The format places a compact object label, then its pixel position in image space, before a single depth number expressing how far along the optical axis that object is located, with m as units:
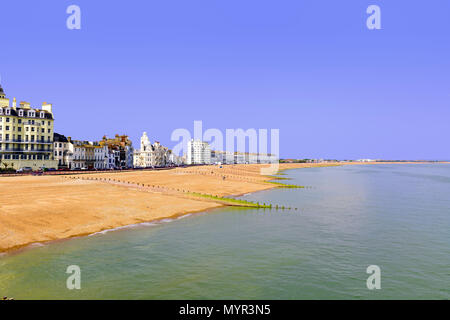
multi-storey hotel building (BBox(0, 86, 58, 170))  92.88
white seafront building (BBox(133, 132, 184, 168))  186.75
